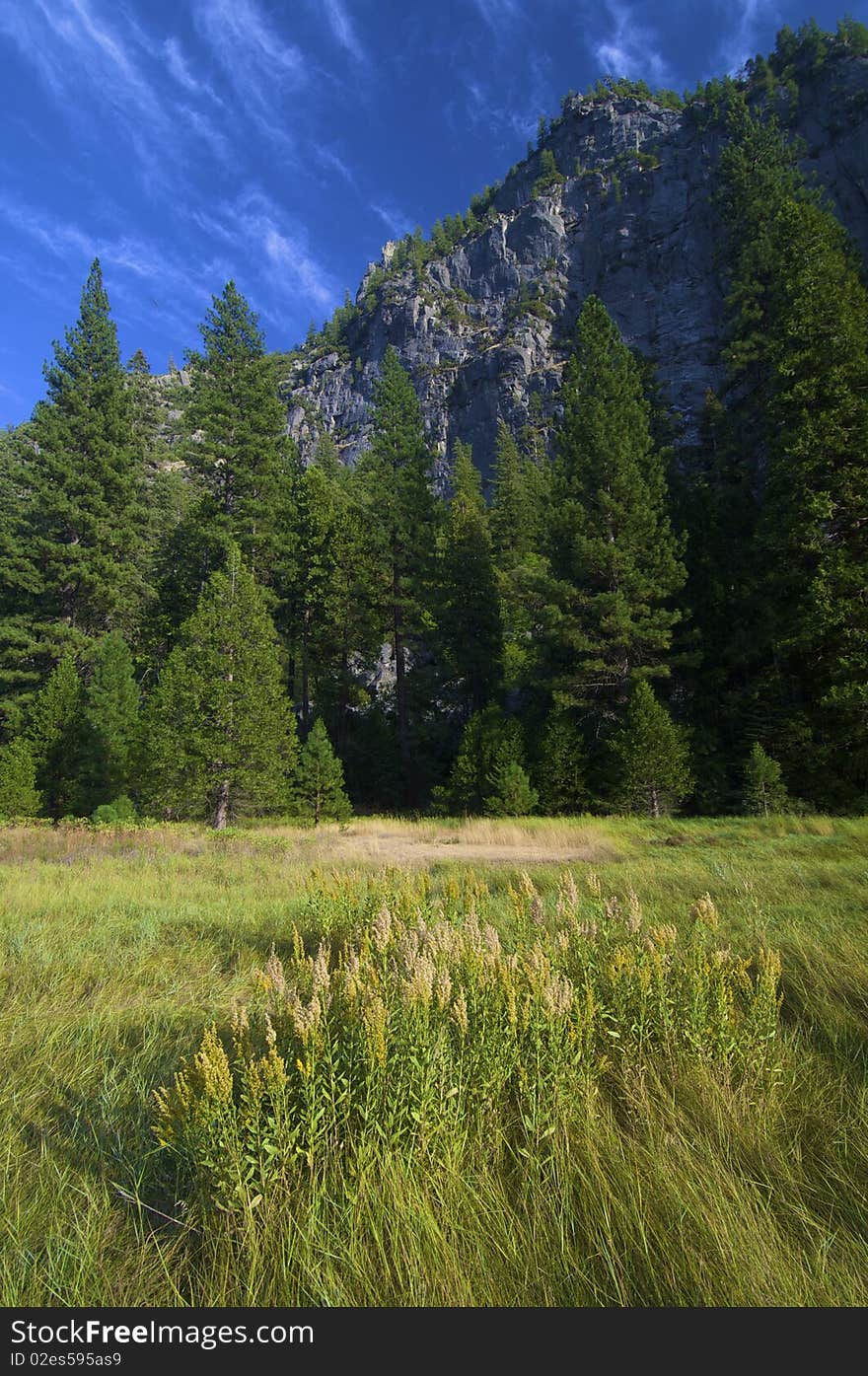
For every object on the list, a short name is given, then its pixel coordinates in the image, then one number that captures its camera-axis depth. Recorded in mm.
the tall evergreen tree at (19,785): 18906
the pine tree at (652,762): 15781
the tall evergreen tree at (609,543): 18062
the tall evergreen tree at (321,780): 19719
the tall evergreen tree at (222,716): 15836
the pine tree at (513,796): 17609
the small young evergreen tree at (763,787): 14414
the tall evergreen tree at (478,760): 19859
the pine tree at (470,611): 26125
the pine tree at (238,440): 25672
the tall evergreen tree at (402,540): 26812
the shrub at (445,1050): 1891
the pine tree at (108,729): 19875
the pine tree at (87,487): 25750
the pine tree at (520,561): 22875
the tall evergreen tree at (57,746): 20562
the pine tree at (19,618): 23969
